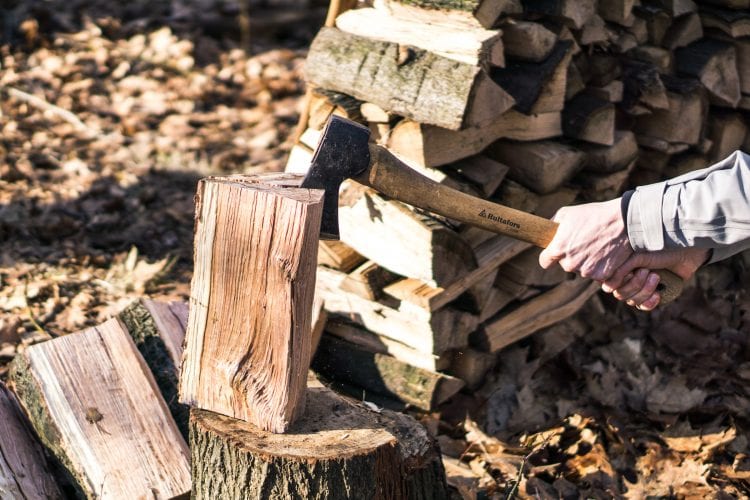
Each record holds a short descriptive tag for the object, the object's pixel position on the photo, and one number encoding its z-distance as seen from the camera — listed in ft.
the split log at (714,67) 25.11
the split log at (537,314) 23.50
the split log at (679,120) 24.66
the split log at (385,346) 22.33
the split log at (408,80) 18.95
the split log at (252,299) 15.69
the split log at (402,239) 20.11
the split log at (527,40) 20.54
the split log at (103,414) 18.33
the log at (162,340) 20.26
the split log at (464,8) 19.49
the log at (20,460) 18.48
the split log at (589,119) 22.52
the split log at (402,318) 21.56
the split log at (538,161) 21.79
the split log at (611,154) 23.47
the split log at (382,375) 22.43
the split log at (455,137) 19.81
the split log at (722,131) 26.55
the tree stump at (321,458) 15.85
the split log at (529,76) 20.68
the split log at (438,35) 19.36
